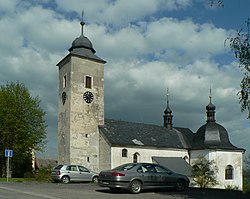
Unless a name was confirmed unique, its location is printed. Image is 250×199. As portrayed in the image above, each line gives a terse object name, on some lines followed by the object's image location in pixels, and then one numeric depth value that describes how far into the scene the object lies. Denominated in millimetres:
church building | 41250
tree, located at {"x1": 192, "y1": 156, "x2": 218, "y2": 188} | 39250
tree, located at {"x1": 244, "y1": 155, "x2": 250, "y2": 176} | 21753
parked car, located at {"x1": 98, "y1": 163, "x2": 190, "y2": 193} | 16922
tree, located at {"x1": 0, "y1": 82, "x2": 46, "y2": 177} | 42969
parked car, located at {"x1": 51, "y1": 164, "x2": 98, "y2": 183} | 29172
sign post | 29403
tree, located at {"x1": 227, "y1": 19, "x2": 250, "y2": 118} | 13773
